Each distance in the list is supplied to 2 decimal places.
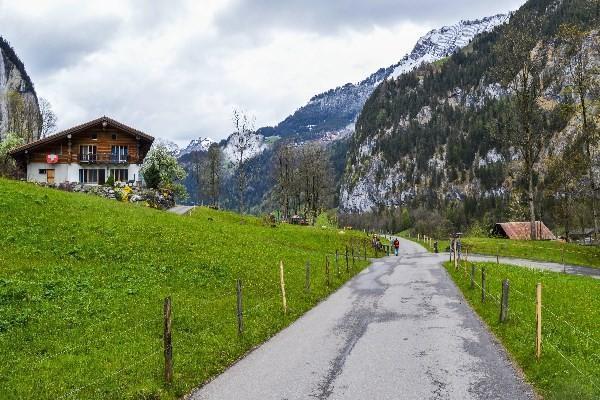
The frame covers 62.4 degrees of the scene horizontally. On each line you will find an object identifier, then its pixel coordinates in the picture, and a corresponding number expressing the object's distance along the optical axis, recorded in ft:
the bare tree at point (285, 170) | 331.98
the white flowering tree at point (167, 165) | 320.29
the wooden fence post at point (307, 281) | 89.53
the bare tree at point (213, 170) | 384.88
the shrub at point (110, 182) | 222.36
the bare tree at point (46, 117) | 369.30
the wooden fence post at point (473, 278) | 95.75
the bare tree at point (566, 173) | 171.78
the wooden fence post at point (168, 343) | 42.01
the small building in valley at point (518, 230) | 326.44
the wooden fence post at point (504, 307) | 61.91
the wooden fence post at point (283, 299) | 72.35
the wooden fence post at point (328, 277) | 102.21
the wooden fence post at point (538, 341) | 46.83
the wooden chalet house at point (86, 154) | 246.88
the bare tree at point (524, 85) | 198.08
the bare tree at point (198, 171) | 439.43
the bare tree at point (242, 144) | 307.17
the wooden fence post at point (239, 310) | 58.29
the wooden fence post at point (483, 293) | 79.36
